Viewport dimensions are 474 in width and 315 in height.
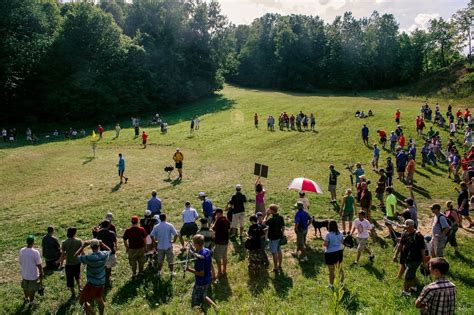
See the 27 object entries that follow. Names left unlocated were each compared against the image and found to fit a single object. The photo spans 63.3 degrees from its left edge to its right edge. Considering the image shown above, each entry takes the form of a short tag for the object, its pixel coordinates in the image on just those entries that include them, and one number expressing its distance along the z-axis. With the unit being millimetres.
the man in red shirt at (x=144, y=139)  36938
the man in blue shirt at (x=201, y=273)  9117
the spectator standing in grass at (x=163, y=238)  11797
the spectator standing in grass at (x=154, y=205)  15102
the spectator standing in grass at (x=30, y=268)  10336
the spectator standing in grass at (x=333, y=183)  18953
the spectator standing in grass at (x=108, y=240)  11430
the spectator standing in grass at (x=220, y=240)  11812
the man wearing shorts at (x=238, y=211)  14609
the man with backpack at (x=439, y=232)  11992
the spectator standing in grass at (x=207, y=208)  14766
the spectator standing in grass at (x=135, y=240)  11687
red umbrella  15273
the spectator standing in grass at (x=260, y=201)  15422
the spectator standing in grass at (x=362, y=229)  12359
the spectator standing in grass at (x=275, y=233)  11898
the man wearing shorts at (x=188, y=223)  13516
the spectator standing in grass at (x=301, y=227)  12773
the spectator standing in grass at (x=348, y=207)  15195
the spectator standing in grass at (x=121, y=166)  24161
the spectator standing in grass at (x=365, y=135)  32938
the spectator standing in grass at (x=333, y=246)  10648
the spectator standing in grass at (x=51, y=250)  11891
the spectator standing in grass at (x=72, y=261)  10797
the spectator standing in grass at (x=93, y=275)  9352
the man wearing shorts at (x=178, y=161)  25000
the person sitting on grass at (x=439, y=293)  6535
